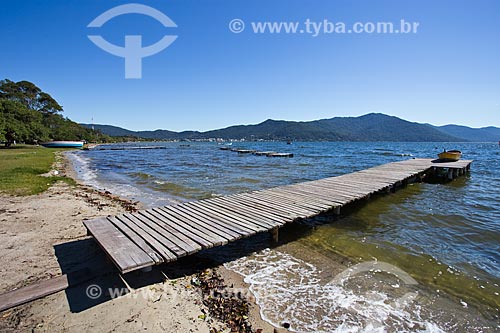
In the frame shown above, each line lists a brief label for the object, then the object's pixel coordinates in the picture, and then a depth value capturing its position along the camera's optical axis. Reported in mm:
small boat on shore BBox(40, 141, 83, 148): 60172
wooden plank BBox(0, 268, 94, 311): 3956
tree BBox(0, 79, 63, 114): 68562
